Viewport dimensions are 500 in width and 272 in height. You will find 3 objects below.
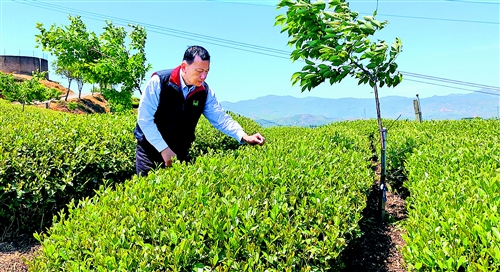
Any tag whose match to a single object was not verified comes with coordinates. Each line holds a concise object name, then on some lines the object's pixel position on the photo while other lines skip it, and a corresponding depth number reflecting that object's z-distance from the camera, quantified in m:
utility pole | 16.50
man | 3.40
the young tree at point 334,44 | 4.36
